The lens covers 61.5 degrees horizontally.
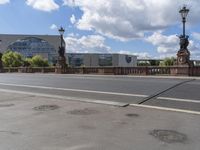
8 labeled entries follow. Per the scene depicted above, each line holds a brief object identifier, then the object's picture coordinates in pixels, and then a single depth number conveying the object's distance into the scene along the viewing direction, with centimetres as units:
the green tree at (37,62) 5165
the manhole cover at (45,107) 541
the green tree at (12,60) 4882
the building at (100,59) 8499
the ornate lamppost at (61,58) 2112
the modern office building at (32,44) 9155
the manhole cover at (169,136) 342
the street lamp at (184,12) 1452
